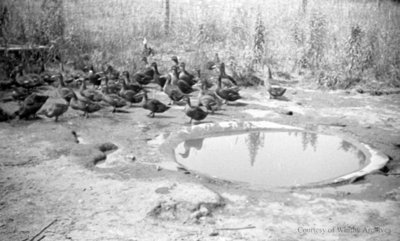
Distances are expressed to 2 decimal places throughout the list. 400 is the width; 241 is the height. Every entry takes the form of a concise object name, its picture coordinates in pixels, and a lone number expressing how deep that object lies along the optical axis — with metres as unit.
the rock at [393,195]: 6.55
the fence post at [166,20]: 17.72
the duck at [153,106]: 10.26
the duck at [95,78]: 12.73
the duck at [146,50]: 15.07
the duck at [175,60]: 14.09
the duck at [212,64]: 14.26
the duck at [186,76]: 12.62
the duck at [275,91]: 11.87
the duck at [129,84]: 11.69
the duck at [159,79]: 12.78
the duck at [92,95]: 10.83
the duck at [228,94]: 11.39
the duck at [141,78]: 12.80
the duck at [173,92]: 11.28
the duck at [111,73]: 12.80
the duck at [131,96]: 11.03
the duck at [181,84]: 12.27
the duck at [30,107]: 9.64
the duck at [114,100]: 10.58
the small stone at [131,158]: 7.80
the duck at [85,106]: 10.09
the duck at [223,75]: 12.71
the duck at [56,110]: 9.62
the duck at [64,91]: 10.89
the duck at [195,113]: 9.70
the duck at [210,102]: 10.59
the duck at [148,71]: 13.11
